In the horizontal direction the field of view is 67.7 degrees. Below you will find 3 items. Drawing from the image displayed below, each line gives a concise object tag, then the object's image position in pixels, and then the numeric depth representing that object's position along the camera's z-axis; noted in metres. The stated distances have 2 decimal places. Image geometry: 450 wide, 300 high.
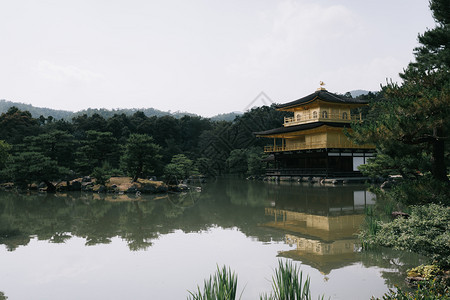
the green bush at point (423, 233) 5.11
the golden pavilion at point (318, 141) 28.62
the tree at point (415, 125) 6.43
